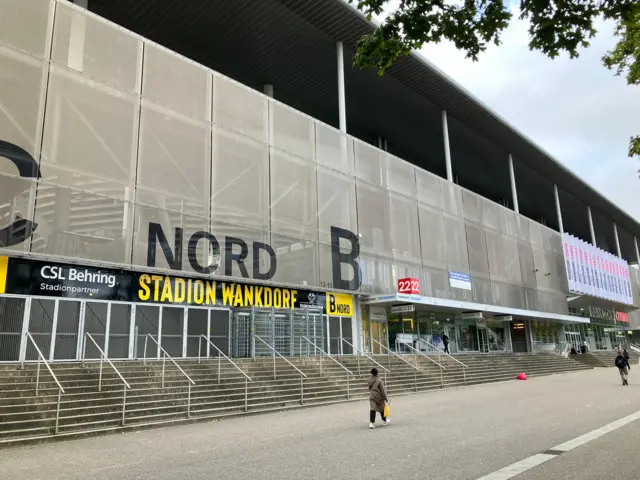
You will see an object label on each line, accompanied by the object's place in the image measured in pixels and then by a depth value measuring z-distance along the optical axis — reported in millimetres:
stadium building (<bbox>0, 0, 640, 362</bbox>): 15297
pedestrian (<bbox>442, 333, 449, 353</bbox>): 30219
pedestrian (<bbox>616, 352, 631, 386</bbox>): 19531
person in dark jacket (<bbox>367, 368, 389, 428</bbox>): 10453
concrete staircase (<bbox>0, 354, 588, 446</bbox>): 10305
